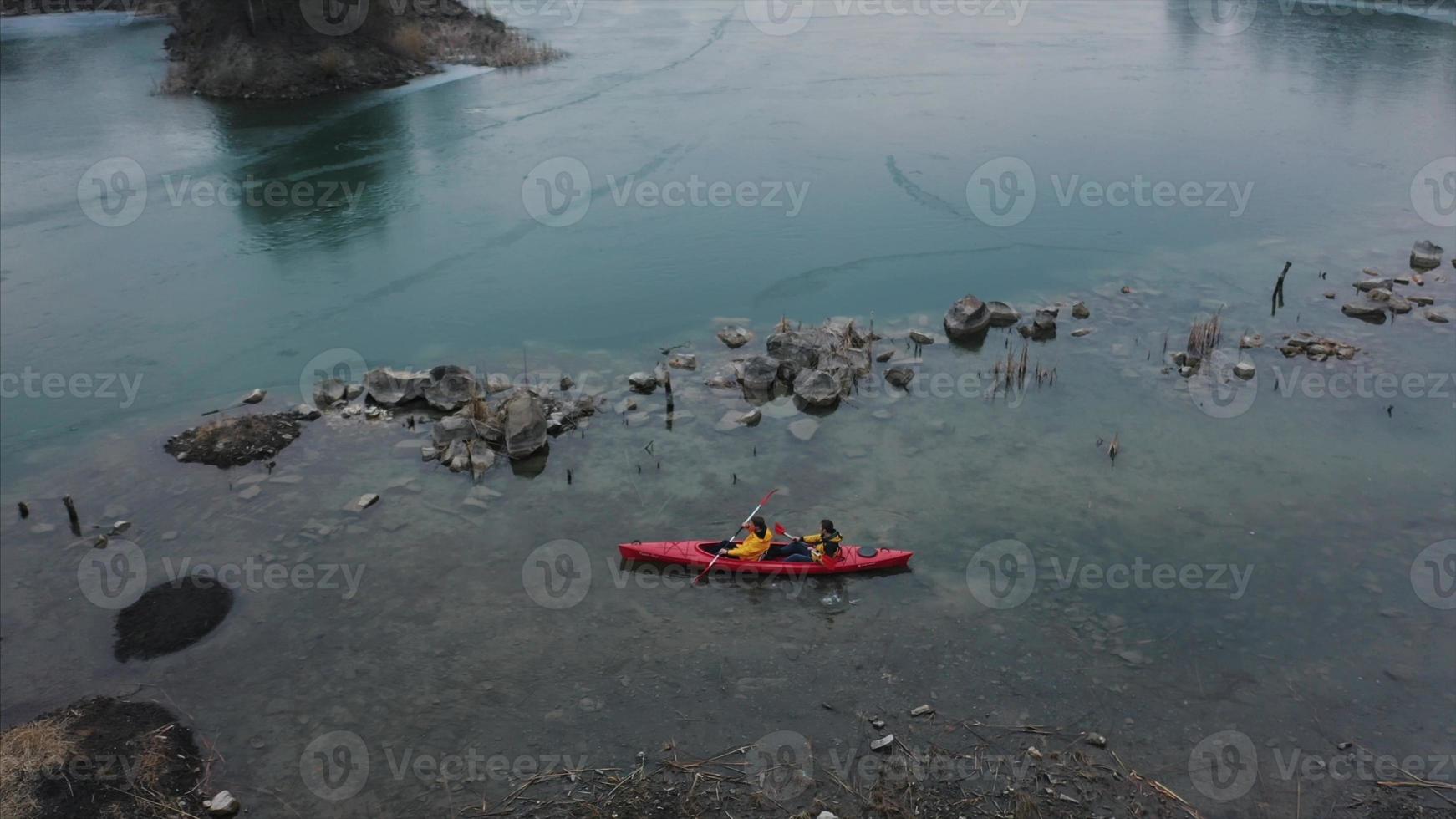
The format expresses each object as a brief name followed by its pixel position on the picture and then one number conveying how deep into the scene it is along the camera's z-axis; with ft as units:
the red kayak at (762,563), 41.96
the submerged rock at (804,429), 53.09
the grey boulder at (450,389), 55.31
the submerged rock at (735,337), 62.85
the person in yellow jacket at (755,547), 41.86
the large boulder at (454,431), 51.80
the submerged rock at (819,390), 55.57
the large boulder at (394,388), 55.98
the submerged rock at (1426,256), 71.05
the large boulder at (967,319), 63.93
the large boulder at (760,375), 56.80
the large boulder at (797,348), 58.18
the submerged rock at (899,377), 58.34
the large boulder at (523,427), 51.19
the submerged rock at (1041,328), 63.87
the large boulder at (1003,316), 65.41
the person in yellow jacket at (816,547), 41.52
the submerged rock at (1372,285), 67.41
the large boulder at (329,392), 56.08
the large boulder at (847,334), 61.41
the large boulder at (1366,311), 64.18
